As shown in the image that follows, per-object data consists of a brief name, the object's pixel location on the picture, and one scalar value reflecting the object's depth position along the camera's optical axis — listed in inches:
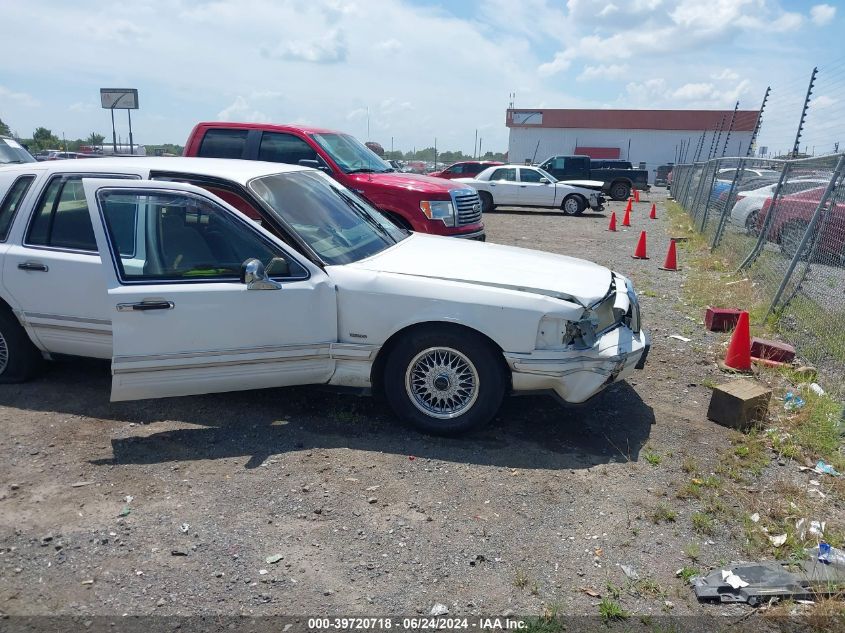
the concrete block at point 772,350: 224.1
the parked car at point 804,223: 239.1
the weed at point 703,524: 130.1
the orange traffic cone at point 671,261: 427.2
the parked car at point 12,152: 508.7
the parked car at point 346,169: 334.3
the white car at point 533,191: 832.9
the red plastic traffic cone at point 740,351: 222.1
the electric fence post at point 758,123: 779.4
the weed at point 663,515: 133.3
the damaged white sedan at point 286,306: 157.3
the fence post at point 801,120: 530.5
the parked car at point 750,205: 372.2
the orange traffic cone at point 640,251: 471.8
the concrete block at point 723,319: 269.4
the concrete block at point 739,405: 176.4
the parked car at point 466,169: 969.5
